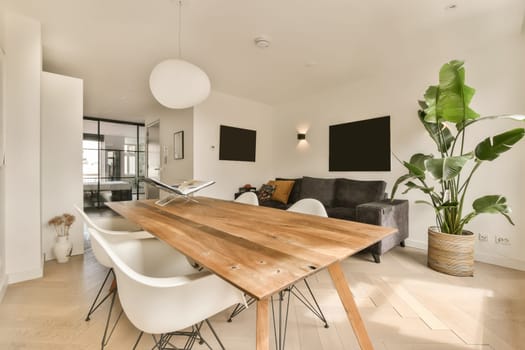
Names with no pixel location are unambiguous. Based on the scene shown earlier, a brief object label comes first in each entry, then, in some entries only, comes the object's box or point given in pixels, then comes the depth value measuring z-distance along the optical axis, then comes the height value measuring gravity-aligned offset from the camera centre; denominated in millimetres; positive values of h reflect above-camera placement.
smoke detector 2557 +1452
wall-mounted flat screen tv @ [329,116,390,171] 3496 +425
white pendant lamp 1688 +646
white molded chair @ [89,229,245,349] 809 -487
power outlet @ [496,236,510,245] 2551 -738
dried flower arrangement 2695 -648
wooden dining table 725 -317
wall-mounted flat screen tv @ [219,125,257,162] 4504 +533
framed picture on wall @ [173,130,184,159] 4578 +500
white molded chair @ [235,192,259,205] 2434 -310
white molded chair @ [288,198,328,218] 1844 -302
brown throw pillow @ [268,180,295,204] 4102 -364
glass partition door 6207 +205
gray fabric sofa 2631 -424
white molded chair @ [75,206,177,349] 1320 -488
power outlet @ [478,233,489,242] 2675 -739
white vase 2598 -924
